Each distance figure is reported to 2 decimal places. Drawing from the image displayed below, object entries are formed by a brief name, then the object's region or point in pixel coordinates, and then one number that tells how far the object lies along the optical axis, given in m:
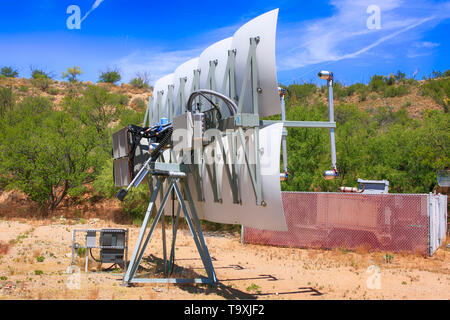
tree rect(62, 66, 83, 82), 68.00
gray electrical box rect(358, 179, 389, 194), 18.02
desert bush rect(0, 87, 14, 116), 45.75
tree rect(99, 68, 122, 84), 66.38
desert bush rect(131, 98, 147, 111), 56.06
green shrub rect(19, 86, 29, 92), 55.88
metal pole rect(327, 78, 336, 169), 8.76
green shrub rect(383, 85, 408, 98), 57.59
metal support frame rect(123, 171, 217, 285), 10.83
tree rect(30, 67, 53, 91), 59.28
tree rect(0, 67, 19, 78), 65.12
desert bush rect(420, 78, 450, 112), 49.92
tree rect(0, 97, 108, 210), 27.22
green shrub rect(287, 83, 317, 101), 58.03
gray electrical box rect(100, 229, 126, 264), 13.09
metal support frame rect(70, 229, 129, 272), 12.75
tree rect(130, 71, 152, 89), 65.22
